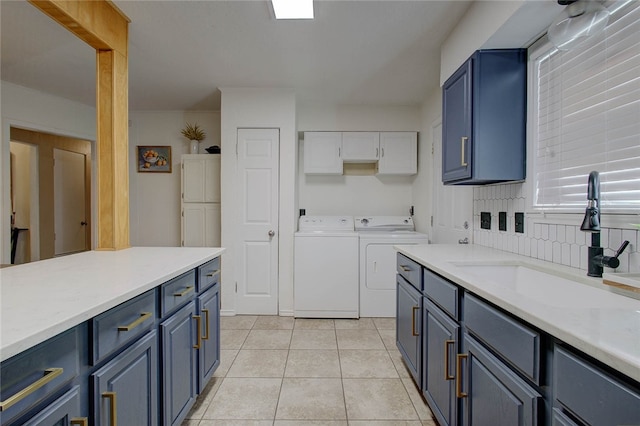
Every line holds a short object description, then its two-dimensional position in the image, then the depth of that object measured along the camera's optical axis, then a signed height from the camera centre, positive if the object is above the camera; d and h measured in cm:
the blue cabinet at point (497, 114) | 169 +55
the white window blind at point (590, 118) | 112 +41
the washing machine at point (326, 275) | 308 -71
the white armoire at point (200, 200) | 339 +8
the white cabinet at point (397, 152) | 346 +66
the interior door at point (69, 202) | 452 +7
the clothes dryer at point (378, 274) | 309 -71
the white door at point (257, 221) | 314 -15
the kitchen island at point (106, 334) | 67 -40
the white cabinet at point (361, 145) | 349 +74
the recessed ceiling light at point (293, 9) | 175 +123
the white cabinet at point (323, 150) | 348 +68
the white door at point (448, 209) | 236 -1
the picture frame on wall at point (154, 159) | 383 +62
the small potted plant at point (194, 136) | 355 +88
